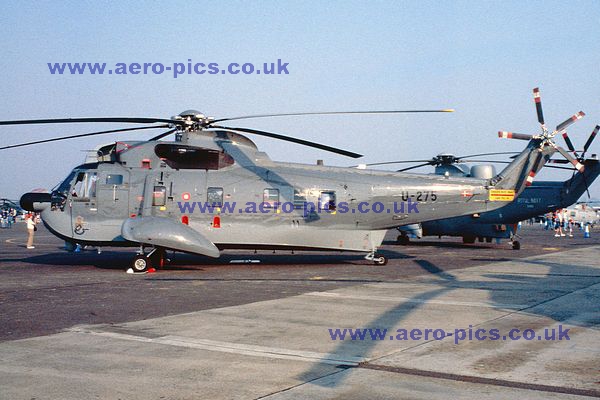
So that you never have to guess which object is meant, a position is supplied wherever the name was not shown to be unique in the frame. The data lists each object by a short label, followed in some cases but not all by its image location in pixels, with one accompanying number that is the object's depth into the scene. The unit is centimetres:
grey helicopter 1839
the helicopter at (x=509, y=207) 3016
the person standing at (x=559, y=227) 5199
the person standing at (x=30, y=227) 2923
